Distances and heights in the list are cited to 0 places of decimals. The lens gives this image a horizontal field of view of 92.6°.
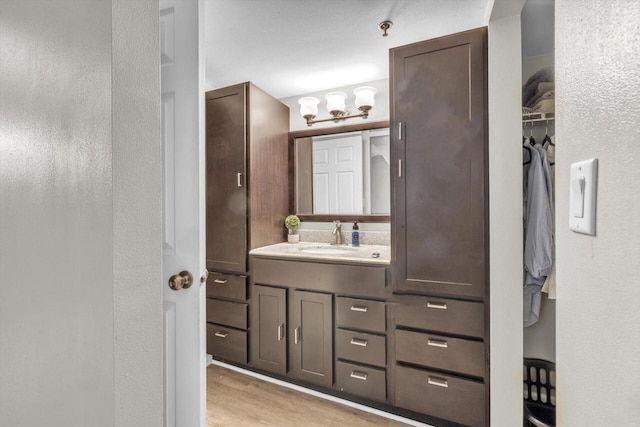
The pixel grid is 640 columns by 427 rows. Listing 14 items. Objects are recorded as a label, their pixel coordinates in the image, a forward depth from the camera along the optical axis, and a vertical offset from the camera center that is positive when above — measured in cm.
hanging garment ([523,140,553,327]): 162 -9
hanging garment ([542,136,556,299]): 158 -30
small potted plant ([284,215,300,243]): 272 -13
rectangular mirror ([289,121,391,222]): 251 +34
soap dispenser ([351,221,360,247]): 249 -21
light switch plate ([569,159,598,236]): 43 +2
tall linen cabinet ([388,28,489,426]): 160 -9
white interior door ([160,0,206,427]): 114 +3
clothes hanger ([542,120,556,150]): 184 +42
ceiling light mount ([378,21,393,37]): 177 +109
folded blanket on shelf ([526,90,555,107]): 174 +67
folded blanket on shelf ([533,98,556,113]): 169 +59
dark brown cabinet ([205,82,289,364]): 228 +7
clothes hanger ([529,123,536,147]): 184 +42
